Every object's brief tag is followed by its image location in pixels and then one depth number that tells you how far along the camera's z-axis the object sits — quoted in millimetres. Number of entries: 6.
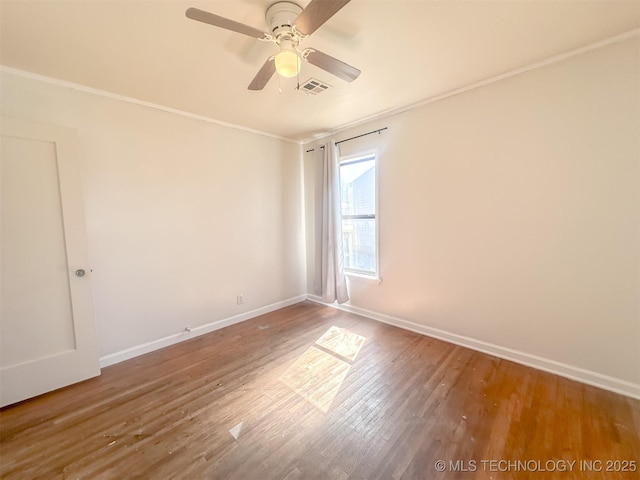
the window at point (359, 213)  3271
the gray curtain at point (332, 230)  3445
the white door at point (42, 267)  1867
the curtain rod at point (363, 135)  3004
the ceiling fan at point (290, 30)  1183
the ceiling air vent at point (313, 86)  2166
